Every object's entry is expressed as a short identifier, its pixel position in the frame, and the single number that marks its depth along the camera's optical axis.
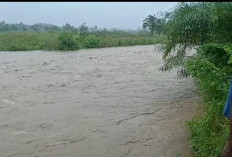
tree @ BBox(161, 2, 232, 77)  9.30
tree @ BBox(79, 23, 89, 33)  61.88
